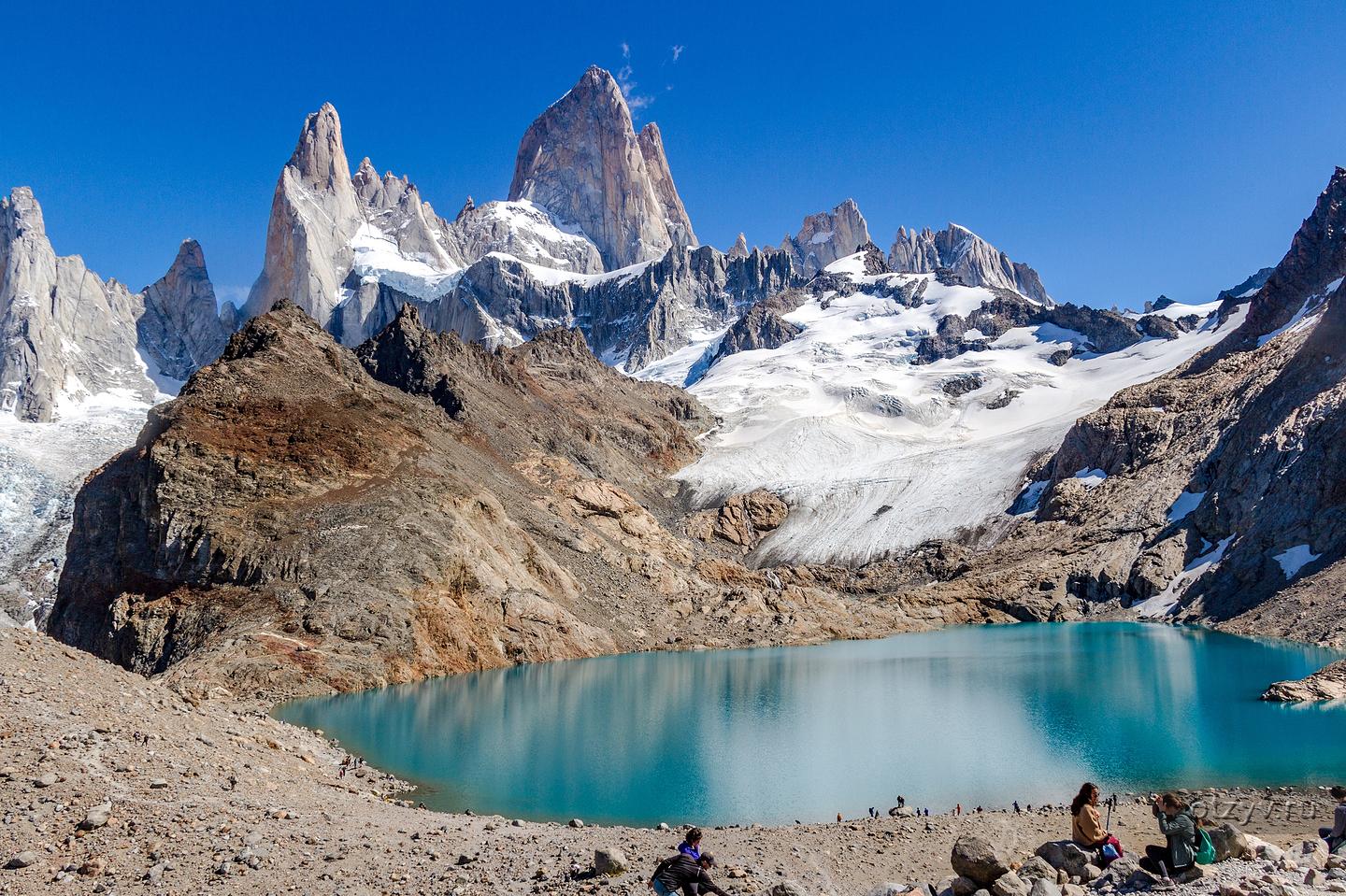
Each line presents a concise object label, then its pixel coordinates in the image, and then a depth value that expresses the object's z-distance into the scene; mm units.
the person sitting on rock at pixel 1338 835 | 14521
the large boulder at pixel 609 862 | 14773
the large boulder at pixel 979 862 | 13742
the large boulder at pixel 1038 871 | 13672
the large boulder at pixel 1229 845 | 14148
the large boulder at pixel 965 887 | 13547
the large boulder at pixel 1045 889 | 12406
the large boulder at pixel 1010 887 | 12797
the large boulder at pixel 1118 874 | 13014
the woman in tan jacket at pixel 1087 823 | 14547
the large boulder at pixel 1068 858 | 14125
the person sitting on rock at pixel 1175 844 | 12562
